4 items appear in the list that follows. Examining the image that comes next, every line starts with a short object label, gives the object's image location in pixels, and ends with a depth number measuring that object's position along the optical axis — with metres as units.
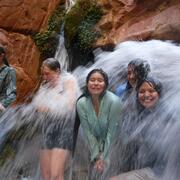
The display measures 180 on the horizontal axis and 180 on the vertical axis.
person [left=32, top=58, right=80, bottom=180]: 2.53
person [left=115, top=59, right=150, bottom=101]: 2.81
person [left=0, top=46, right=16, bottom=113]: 3.07
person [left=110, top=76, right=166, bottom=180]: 2.26
